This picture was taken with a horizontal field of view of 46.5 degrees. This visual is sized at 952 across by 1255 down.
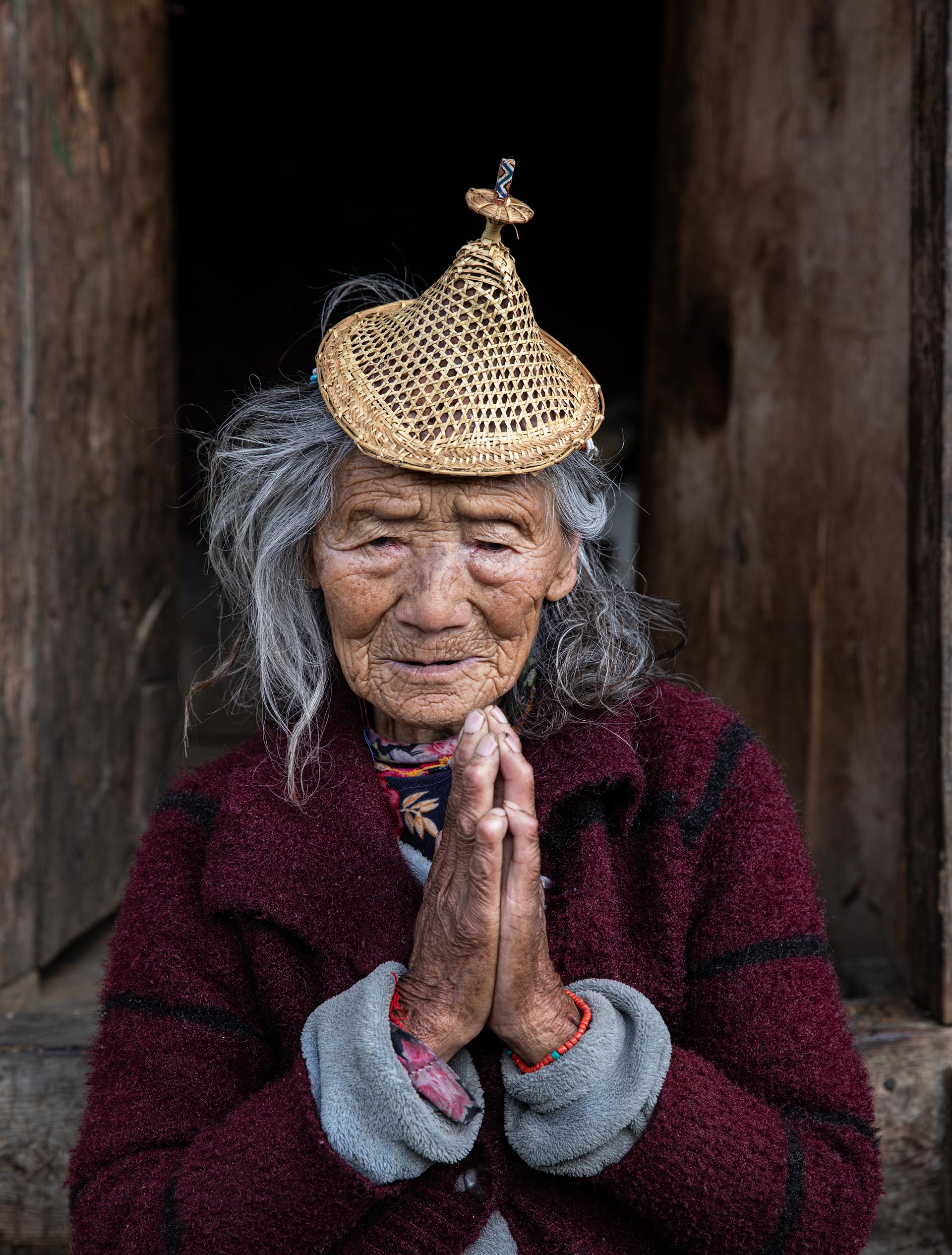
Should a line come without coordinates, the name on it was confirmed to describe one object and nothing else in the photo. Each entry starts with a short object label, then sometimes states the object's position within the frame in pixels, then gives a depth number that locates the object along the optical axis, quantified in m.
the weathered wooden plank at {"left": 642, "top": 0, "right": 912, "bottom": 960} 2.75
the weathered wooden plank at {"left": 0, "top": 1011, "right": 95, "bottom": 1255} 2.25
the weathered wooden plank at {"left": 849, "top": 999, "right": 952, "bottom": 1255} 2.21
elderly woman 1.42
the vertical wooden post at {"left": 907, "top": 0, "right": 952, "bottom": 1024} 2.13
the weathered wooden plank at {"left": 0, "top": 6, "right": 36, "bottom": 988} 2.40
